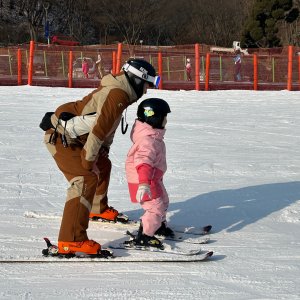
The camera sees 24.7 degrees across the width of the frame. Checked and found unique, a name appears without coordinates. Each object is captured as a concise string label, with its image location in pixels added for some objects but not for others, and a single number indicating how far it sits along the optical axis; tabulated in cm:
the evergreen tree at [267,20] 3766
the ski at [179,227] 546
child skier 484
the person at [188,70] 2322
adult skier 457
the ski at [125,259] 463
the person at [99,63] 2161
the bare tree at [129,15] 5019
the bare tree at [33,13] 4816
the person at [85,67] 2314
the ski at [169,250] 475
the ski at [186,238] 521
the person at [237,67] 2309
